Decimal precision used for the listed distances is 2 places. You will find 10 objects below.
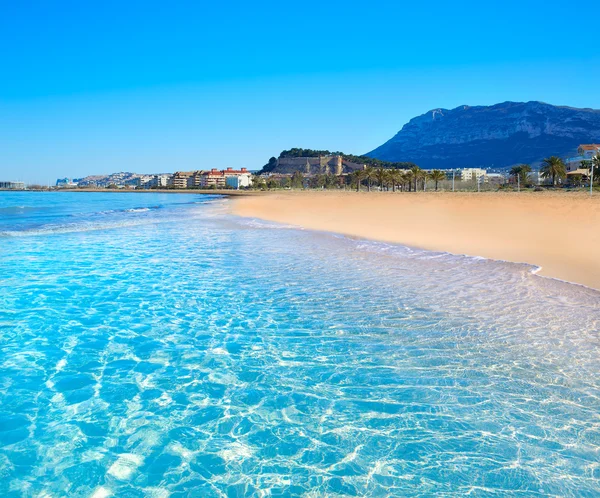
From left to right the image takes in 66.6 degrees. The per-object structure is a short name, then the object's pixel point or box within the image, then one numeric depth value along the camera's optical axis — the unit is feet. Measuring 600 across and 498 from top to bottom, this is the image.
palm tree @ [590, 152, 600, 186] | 193.76
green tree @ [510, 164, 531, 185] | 281.21
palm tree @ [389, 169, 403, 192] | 324.60
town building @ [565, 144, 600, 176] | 239.52
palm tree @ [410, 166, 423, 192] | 296.03
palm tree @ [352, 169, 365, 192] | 362.78
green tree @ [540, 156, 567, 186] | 236.77
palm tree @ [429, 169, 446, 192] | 295.69
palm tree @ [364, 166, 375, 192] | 357.10
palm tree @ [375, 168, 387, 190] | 335.88
